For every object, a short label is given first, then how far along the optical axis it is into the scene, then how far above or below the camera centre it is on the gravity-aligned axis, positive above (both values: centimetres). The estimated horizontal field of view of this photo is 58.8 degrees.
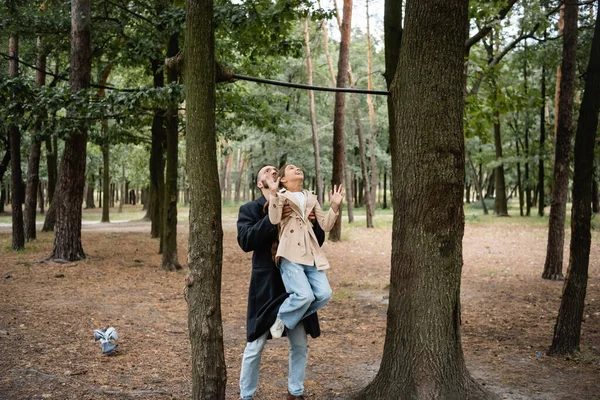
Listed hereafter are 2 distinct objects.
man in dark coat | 423 -89
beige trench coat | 411 -34
